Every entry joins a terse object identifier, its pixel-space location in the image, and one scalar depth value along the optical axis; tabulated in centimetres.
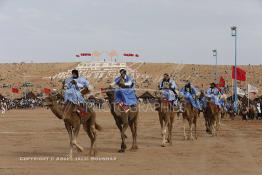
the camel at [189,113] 2240
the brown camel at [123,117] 1728
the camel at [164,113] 1947
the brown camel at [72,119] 1513
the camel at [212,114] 2509
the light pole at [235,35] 5075
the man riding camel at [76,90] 1532
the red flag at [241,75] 5159
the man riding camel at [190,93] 2240
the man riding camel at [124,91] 1738
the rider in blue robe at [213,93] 2496
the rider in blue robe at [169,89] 1961
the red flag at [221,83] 5368
